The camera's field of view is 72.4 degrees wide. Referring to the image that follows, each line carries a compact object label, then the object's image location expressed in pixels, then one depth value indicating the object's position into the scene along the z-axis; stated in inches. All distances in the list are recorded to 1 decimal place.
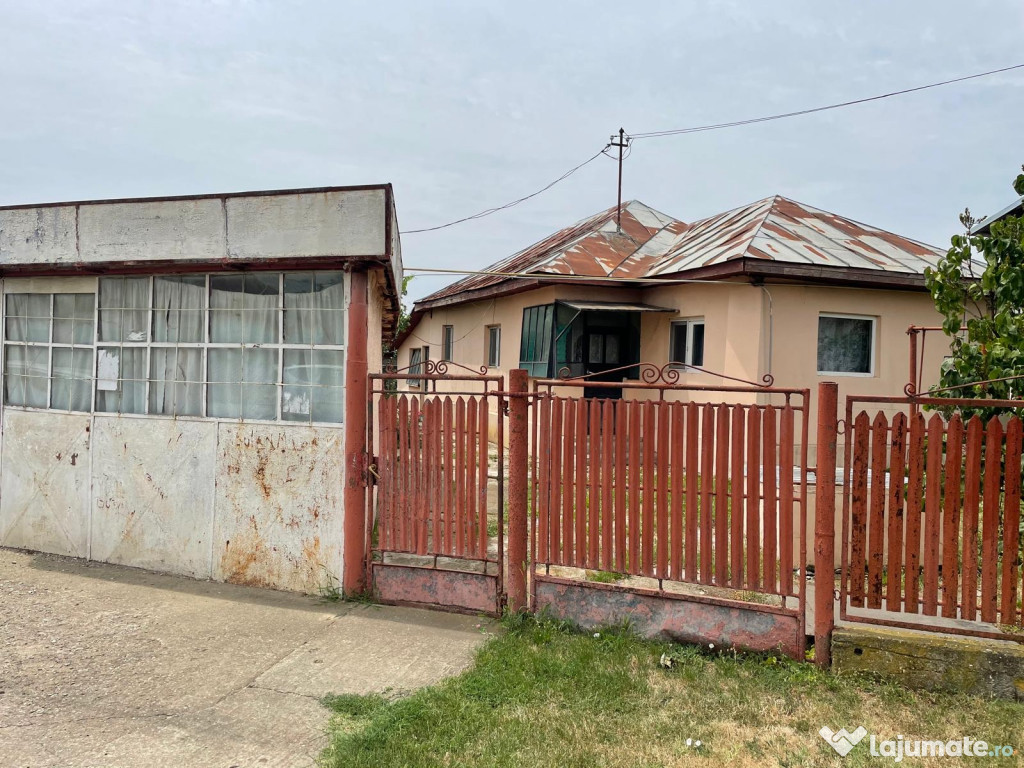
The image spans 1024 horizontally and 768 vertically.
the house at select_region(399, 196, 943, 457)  386.0
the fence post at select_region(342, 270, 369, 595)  200.5
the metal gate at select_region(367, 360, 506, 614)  187.2
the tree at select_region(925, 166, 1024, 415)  213.5
